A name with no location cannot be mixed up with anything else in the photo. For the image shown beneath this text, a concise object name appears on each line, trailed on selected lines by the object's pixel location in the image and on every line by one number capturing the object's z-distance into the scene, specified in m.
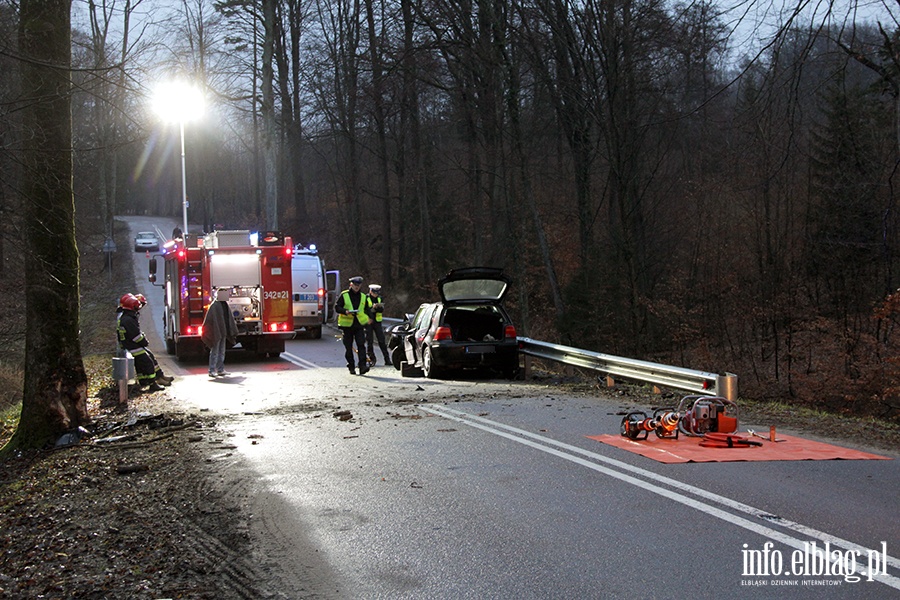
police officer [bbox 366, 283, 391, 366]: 18.48
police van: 28.12
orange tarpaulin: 8.02
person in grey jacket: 17.97
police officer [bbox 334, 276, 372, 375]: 17.52
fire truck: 21.19
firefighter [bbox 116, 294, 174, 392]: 16.03
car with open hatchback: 16.19
